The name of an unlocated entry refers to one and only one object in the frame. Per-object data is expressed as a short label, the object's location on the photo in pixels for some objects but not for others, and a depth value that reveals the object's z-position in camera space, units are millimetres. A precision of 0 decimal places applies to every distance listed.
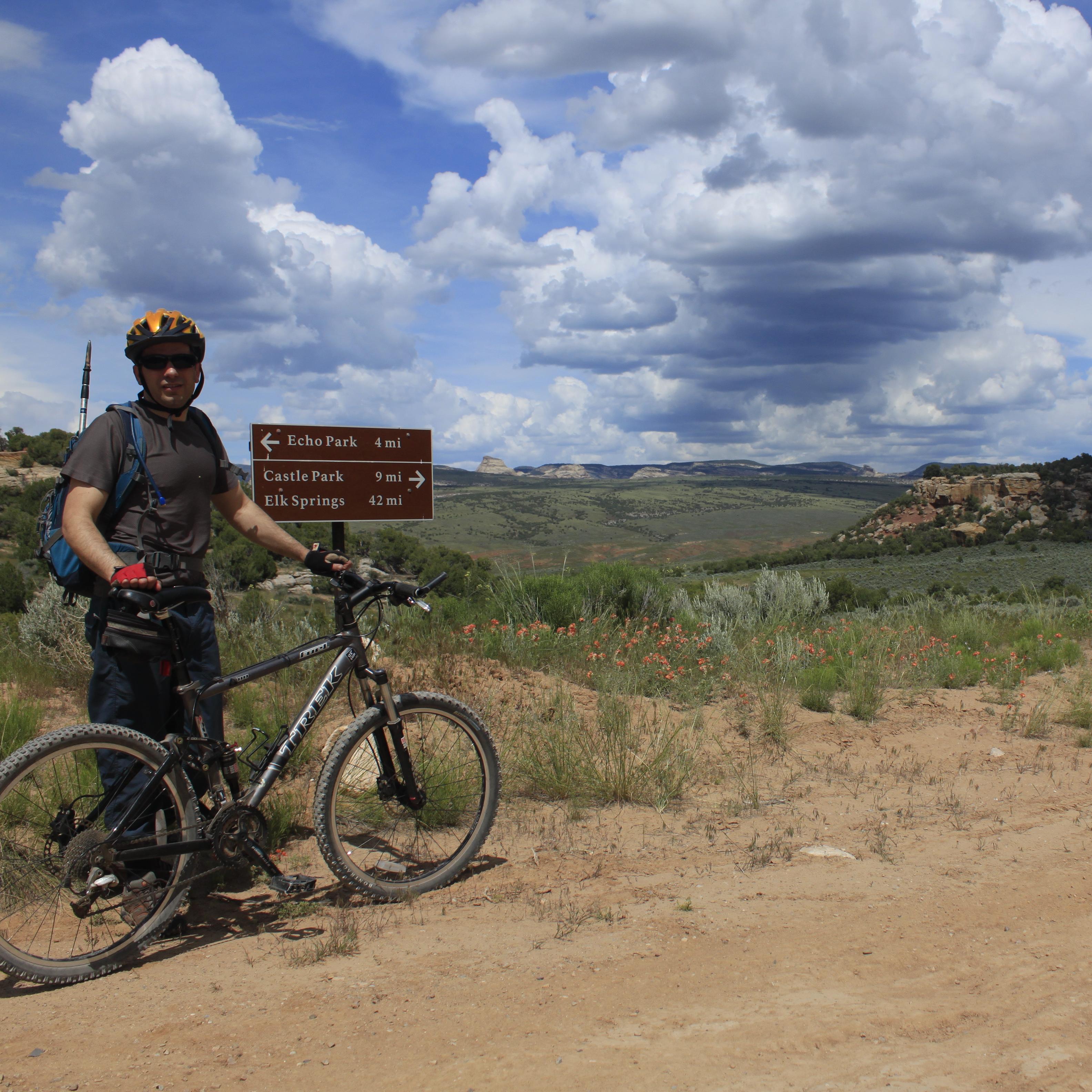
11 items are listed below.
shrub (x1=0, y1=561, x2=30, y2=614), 11773
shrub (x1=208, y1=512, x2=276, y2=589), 15758
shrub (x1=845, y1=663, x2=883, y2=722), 7258
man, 3299
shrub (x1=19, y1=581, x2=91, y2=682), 6848
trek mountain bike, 3180
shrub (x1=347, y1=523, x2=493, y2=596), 18469
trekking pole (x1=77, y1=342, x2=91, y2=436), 4613
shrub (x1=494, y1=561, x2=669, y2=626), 9781
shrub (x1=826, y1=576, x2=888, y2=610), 17547
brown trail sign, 8016
